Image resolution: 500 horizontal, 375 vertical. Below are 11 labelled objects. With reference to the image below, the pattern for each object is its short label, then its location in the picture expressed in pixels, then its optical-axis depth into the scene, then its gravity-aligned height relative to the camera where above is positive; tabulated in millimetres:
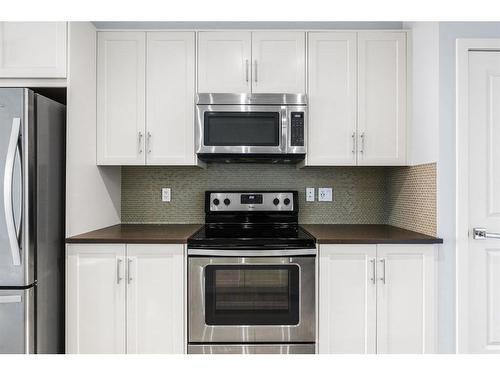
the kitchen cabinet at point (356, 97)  2363 +592
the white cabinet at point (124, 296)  2039 -602
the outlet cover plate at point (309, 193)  2746 -34
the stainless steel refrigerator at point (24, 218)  1773 -149
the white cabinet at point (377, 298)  2047 -614
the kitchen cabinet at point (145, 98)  2354 +581
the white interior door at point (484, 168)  2023 +114
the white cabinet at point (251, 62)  2355 +814
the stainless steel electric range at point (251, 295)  2057 -600
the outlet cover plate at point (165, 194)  2736 -43
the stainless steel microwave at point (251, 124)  2322 +409
